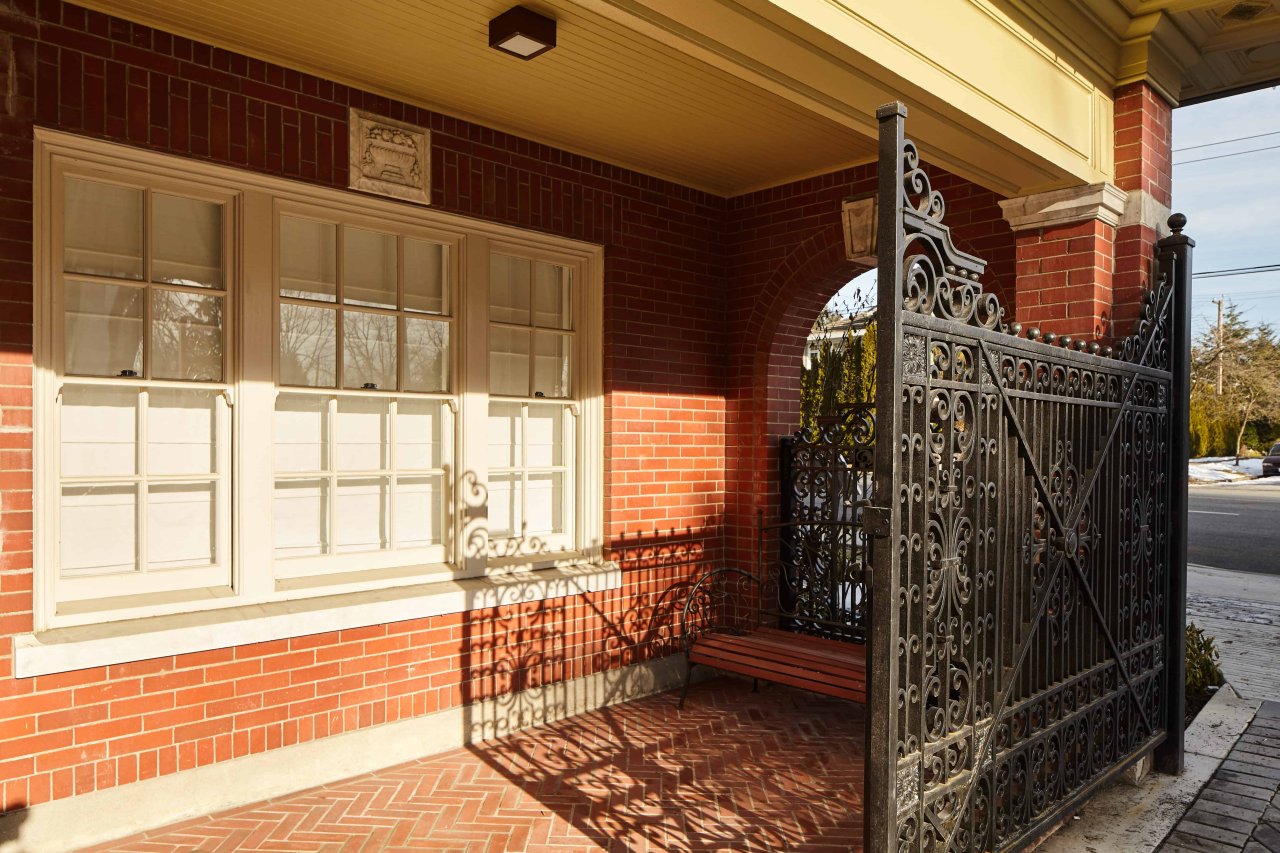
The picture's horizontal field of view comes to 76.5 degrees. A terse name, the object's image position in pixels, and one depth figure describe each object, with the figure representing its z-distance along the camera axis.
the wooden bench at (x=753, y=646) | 4.62
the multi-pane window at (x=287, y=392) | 3.53
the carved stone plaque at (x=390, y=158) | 4.25
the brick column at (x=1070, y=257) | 4.00
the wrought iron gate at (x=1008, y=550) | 2.29
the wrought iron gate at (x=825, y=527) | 5.43
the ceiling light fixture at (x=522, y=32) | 3.35
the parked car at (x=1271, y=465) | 27.97
